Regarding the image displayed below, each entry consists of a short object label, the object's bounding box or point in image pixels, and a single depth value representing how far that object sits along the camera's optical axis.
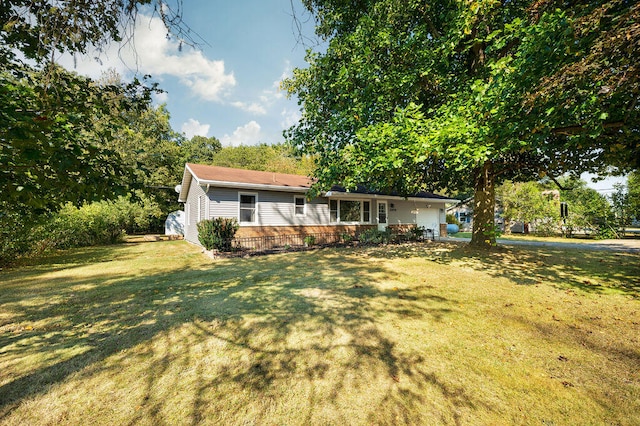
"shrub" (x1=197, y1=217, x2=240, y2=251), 11.32
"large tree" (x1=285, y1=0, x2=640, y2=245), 4.44
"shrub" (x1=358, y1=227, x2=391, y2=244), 15.39
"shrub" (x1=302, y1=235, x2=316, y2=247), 13.88
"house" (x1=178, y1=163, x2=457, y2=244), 13.25
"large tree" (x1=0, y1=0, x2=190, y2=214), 2.27
